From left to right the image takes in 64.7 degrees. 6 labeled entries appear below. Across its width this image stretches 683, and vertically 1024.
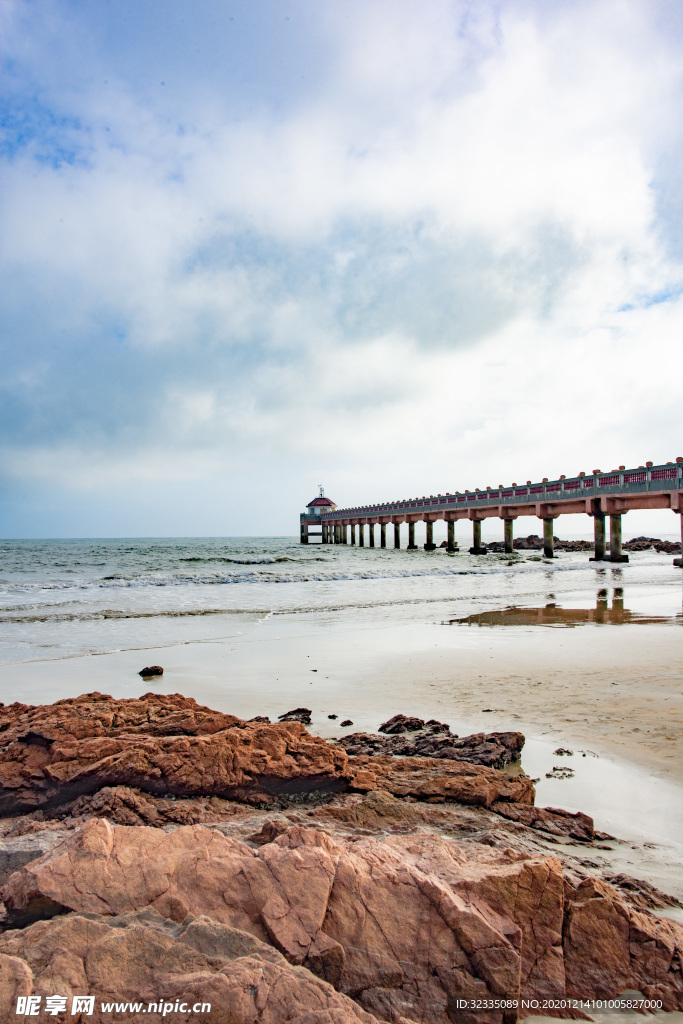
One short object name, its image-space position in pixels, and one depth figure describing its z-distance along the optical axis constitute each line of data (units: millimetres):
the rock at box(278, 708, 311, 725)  5141
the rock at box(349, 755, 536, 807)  3285
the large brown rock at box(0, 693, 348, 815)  3299
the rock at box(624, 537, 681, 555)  46678
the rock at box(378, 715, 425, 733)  4816
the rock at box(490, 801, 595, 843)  2986
